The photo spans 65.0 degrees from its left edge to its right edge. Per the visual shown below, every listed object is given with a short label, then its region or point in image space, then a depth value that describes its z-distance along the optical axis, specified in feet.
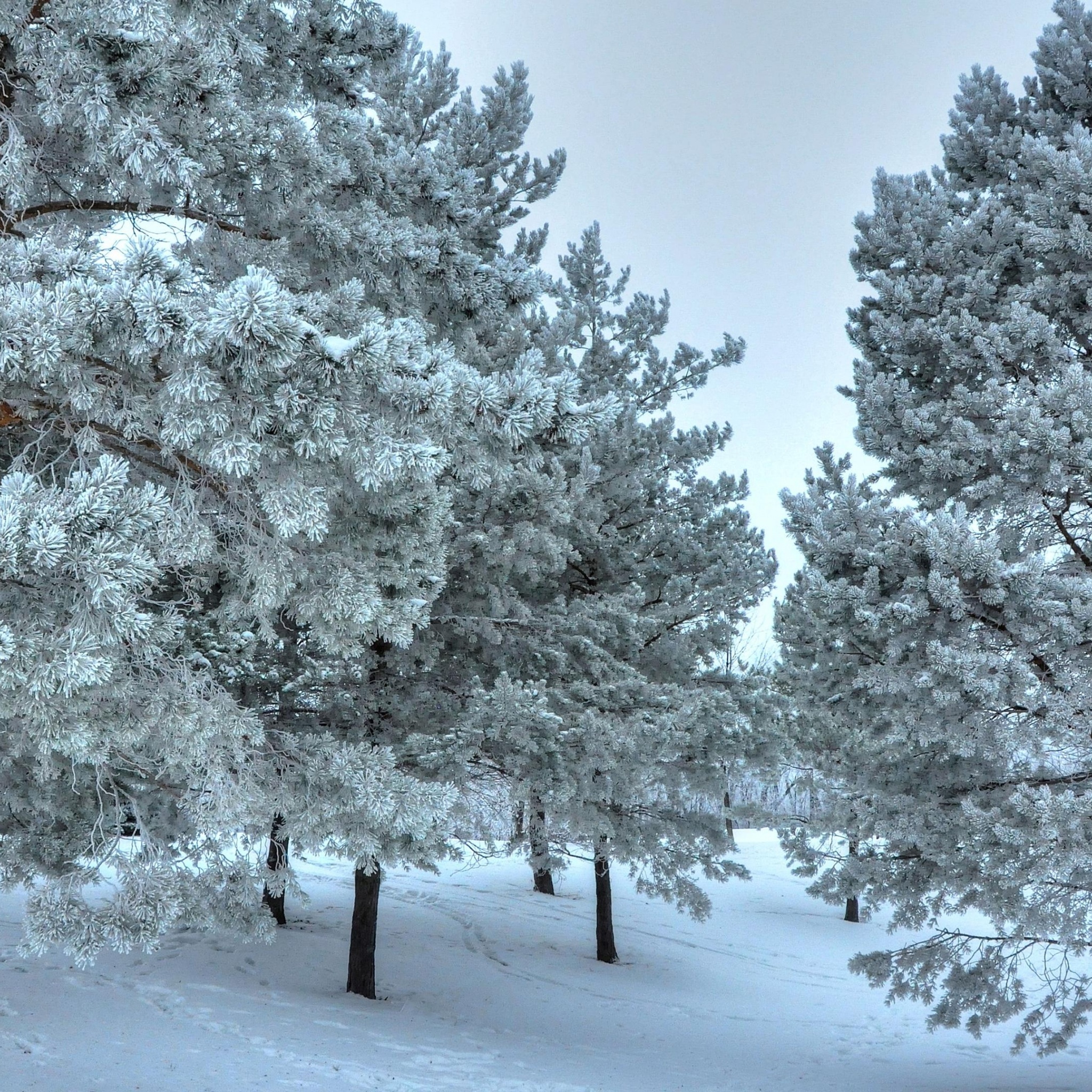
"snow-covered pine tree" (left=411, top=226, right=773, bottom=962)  24.90
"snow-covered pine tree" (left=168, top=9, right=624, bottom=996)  13.66
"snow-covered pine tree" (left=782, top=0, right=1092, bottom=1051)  16.78
